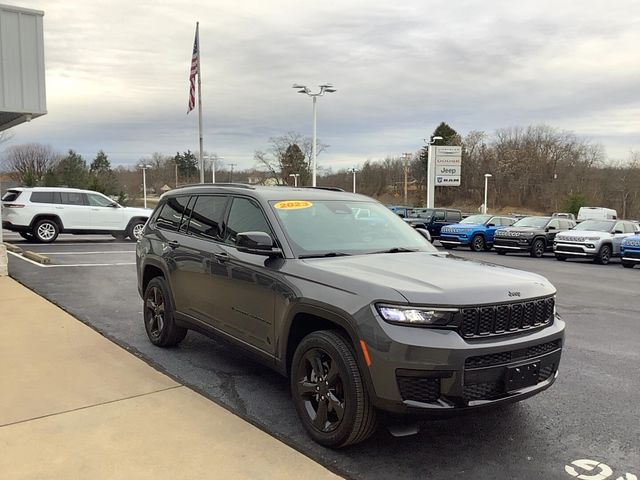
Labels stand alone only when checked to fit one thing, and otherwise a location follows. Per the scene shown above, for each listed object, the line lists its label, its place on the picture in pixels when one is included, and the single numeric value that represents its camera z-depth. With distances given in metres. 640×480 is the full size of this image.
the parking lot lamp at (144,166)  67.15
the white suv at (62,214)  16.75
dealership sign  47.47
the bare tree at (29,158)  73.97
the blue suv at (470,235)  22.62
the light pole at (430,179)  41.72
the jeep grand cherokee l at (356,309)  3.09
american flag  23.31
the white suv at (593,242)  18.92
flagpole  23.54
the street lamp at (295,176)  52.82
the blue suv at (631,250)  17.28
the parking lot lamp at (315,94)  28.42
